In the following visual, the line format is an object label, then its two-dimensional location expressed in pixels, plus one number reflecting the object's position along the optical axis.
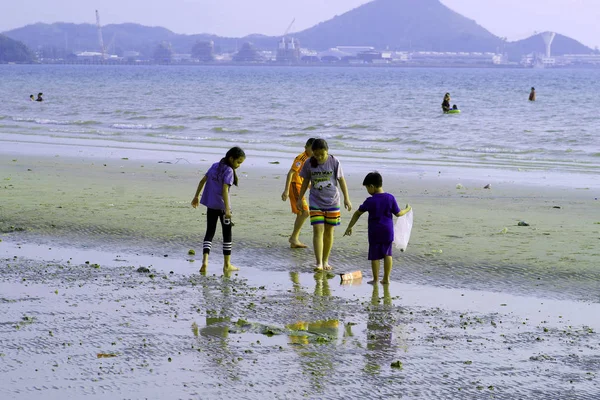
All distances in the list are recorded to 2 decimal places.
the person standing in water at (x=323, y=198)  16.58
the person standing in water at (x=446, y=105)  82.94
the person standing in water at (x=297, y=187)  18.09
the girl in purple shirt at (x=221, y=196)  16.33
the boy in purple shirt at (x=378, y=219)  15.60
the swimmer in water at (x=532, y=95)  112.52
